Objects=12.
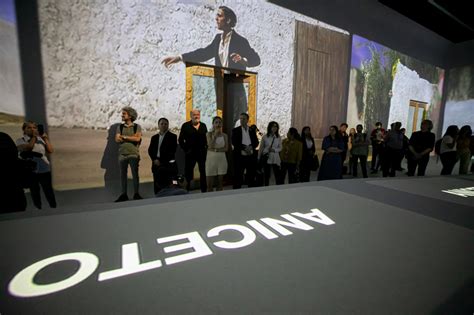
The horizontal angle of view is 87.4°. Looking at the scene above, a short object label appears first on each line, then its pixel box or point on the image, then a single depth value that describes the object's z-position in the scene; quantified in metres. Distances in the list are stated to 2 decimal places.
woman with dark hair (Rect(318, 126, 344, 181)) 3.83
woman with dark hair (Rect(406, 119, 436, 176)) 3.75
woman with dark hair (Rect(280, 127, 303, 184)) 3.63
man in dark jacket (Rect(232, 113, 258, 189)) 3.65
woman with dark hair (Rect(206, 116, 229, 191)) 3.36
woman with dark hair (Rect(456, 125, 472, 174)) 3.89
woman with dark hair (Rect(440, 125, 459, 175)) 3.68
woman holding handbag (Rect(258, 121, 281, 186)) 3.62
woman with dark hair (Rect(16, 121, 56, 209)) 2.46
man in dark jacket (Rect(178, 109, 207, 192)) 3.47
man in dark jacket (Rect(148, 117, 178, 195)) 3.24
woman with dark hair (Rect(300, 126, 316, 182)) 3.97
